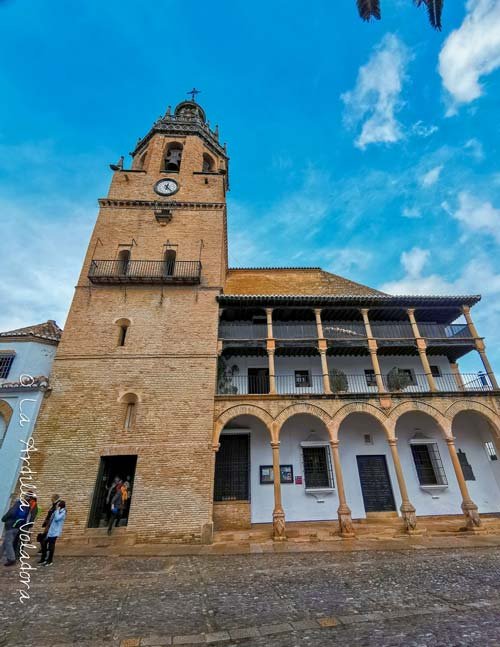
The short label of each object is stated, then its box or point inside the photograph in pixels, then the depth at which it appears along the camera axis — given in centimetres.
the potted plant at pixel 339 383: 1308
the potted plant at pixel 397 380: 1303
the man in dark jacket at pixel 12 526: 721
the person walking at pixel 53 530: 726
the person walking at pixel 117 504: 935
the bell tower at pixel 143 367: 989
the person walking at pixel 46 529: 754
